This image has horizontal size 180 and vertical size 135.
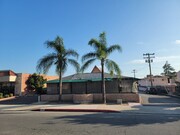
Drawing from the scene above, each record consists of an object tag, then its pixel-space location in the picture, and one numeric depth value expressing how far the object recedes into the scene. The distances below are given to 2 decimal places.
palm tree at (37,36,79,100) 16.10
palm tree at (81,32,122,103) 14.93
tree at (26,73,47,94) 26.28
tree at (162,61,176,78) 57.04
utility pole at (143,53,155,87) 35.39
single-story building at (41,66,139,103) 16.26
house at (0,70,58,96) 25.34
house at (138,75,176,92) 49.62
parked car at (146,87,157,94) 30.64
